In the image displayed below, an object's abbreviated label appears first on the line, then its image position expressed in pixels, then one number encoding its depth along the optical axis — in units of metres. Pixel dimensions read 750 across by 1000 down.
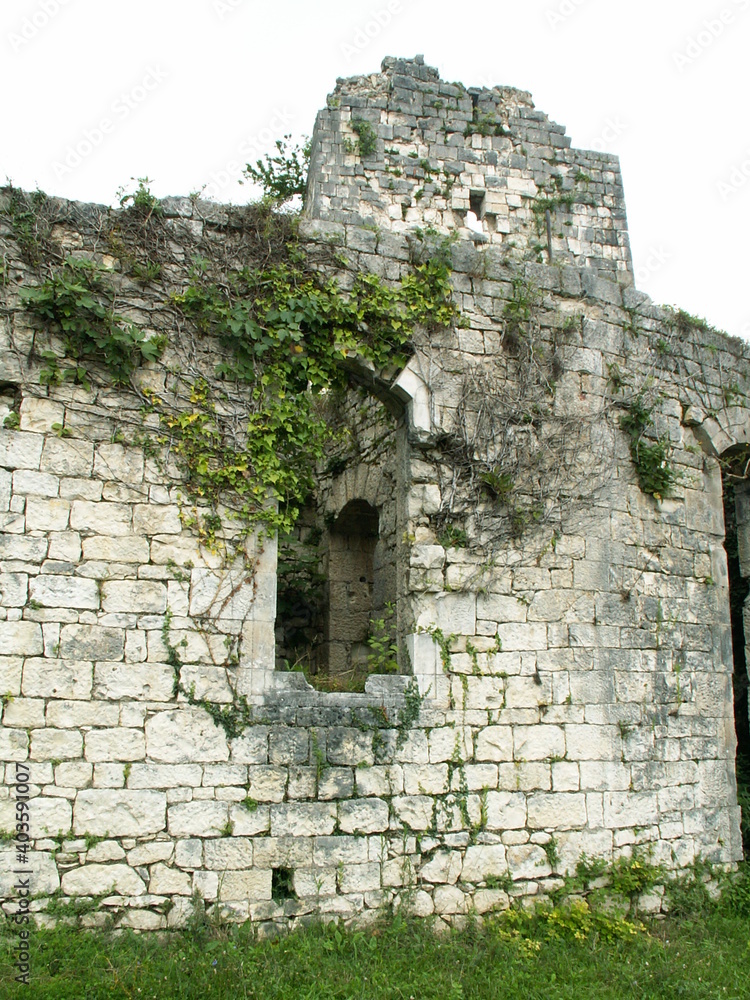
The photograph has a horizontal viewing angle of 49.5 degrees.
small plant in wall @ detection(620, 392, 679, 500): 6.73
